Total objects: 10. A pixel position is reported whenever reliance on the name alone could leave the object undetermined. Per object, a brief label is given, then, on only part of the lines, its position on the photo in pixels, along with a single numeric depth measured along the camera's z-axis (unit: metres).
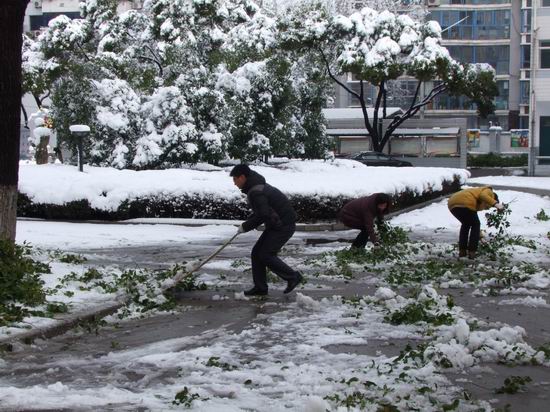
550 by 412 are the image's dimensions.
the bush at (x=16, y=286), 7.79
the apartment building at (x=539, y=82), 45.41
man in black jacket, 9.27
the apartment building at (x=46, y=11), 74.38
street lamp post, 22.11
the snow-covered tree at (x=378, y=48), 43.88
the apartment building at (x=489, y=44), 75.94
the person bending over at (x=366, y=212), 12.29
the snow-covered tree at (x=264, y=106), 30.97
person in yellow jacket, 12.35
